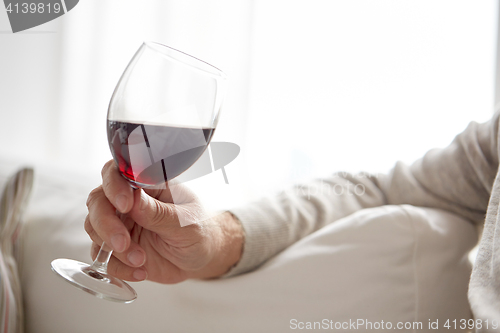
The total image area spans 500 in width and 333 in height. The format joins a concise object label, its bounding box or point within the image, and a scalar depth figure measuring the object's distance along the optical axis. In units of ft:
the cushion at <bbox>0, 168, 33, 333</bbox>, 2.13
